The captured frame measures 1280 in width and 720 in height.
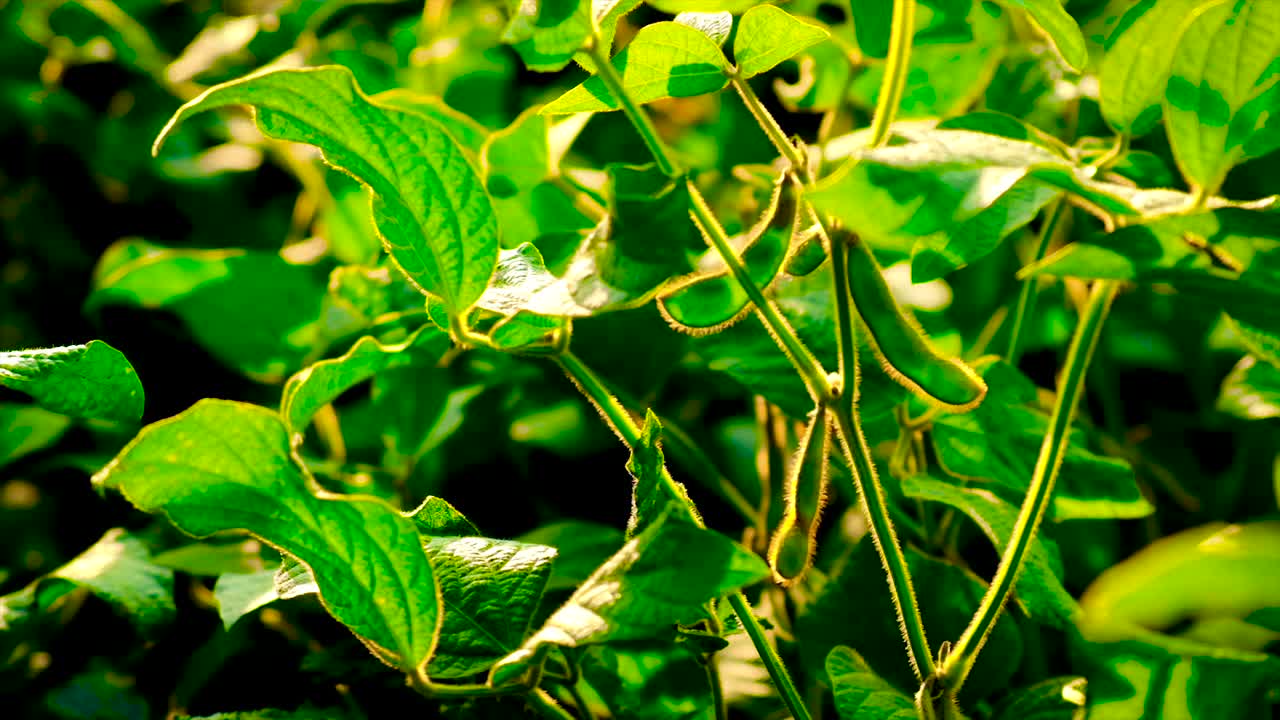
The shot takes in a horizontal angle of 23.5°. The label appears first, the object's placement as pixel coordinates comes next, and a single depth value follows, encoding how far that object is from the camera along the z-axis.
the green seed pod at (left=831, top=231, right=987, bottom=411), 0.77
